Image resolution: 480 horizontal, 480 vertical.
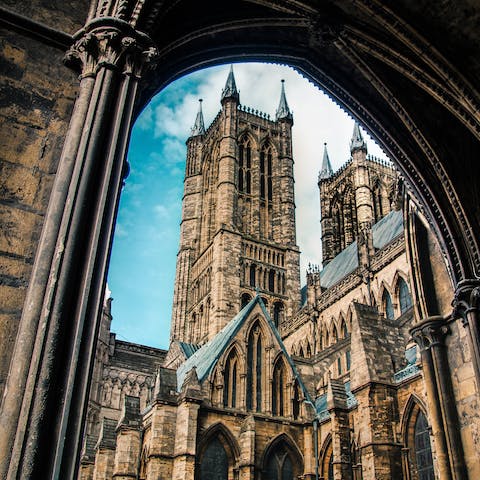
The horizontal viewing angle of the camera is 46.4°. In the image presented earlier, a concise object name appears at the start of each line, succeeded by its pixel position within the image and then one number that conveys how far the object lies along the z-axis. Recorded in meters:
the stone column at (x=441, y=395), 8.23
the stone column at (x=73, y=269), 3.36
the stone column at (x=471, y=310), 8.03
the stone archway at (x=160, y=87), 3.56
